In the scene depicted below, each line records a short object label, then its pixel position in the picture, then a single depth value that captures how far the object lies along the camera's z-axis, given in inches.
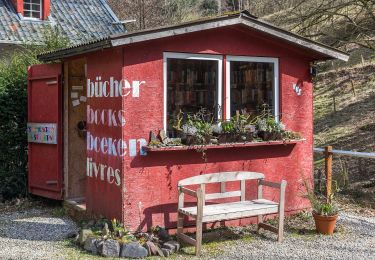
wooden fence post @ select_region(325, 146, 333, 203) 349.4
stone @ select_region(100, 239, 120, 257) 254.5
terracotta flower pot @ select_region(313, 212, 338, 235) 301.9
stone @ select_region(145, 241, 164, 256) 259.0
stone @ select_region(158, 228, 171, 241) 276.5
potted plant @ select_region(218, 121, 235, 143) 301.6
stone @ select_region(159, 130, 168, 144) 287.3
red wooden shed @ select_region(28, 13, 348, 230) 283.9
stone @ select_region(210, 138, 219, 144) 297.0
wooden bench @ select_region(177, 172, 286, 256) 263.0
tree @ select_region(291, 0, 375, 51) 452.4
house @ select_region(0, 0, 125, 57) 632.4
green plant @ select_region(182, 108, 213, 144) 290.6
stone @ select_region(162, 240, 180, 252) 264.1
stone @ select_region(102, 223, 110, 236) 271.3
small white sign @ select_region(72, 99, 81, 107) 369.3
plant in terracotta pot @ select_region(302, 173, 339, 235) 302.4
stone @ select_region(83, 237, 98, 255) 259.3
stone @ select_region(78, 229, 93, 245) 270.7
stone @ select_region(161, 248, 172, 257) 259.4
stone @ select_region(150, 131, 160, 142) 285.9
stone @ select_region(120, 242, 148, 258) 254.8
